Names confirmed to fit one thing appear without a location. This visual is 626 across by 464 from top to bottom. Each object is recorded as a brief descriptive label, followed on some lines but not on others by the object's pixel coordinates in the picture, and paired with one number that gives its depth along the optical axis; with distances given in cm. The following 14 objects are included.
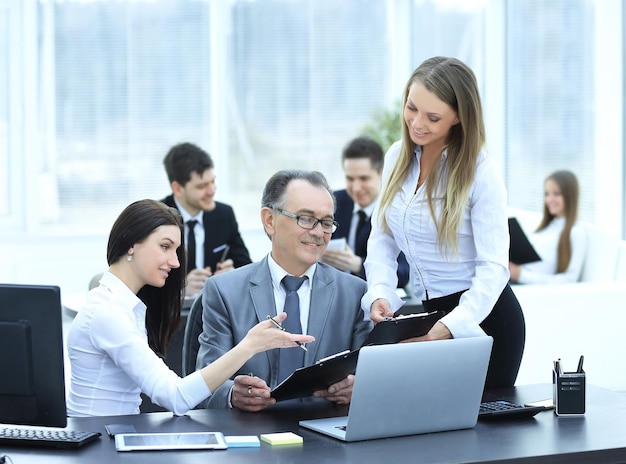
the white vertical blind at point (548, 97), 1123
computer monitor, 363
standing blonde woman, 477
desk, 358
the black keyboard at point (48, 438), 371
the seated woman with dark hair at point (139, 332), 419
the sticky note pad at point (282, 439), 376
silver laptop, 375
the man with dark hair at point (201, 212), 863
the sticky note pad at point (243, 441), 372
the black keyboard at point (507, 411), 418
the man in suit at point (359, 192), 907
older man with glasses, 479
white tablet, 367
